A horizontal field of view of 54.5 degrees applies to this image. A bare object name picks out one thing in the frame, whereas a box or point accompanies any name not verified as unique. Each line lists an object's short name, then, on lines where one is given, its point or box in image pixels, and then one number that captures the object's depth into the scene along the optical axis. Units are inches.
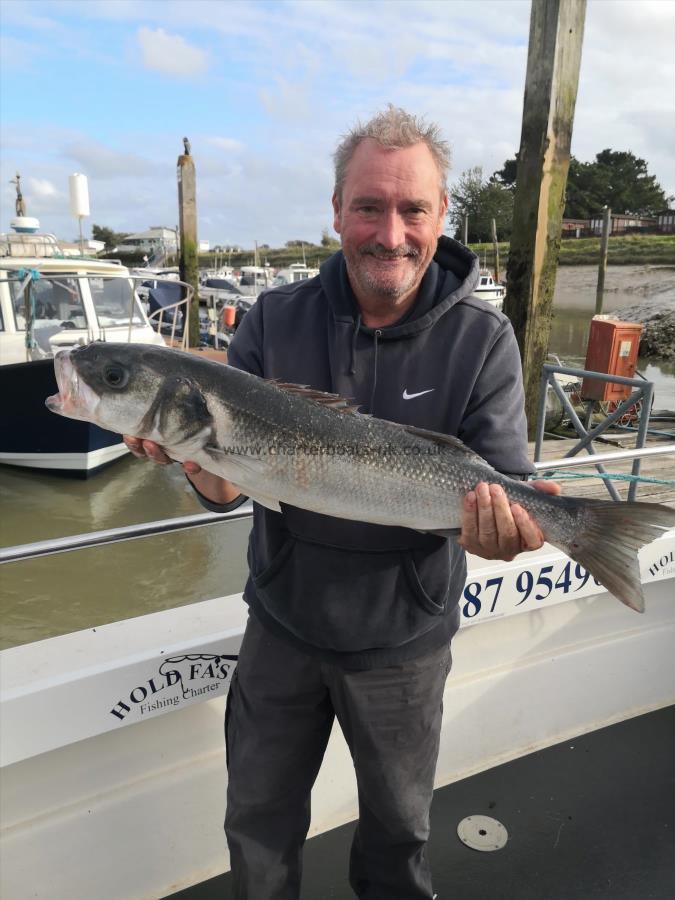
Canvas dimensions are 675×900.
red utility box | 283.6
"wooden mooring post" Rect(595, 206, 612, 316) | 1190.3
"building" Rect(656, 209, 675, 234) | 2613.2
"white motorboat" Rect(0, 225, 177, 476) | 415.8
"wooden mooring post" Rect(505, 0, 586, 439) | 216.1
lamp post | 518.9
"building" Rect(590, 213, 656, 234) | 2792.8
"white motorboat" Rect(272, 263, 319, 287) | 1565.5
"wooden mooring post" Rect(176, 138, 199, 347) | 743.7
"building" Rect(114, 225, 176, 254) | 3030.3
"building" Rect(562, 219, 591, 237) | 2863.2
